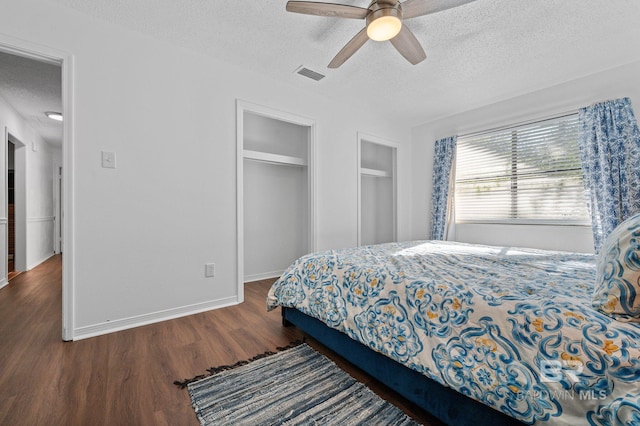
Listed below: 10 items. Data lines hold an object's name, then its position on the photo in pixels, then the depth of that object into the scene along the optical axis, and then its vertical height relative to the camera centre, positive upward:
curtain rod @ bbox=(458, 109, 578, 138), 3.09 +1.10
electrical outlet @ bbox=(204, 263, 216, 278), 2.60 -0.58
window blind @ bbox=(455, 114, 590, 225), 3.11 +0.45
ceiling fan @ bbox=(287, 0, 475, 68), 1.72 +1.29
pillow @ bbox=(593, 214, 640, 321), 0.84 -0.22
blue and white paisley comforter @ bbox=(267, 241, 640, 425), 0.77 -0.44
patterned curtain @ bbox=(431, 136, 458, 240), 4.05 +0.38
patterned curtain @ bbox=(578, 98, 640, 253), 2.63 +0.48
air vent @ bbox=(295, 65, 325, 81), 2.88 +1.49
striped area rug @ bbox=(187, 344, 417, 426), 1.23 -0.94
